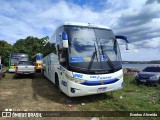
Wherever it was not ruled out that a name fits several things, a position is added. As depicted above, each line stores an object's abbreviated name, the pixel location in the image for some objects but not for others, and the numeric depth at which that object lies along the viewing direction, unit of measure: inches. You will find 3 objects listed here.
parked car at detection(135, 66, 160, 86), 326.6
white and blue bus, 188.0
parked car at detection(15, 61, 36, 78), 417.1
